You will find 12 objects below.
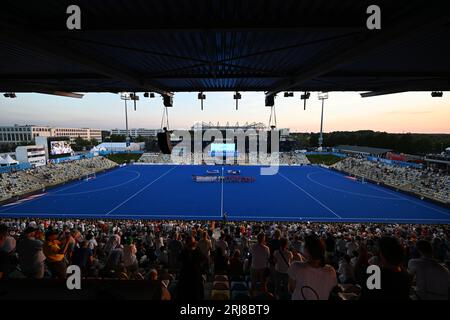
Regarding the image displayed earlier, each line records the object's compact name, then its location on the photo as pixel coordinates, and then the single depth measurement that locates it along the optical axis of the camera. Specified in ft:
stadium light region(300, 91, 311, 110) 34.99
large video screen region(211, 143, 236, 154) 200.34
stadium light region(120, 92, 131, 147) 195.42
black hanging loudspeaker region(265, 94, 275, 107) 33.57
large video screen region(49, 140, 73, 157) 156.94
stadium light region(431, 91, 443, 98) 32.69
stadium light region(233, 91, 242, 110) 34.74
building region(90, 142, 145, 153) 232.06
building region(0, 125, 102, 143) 400.88
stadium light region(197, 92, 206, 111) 34.15
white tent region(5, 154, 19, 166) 130.41
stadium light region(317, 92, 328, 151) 137.47
